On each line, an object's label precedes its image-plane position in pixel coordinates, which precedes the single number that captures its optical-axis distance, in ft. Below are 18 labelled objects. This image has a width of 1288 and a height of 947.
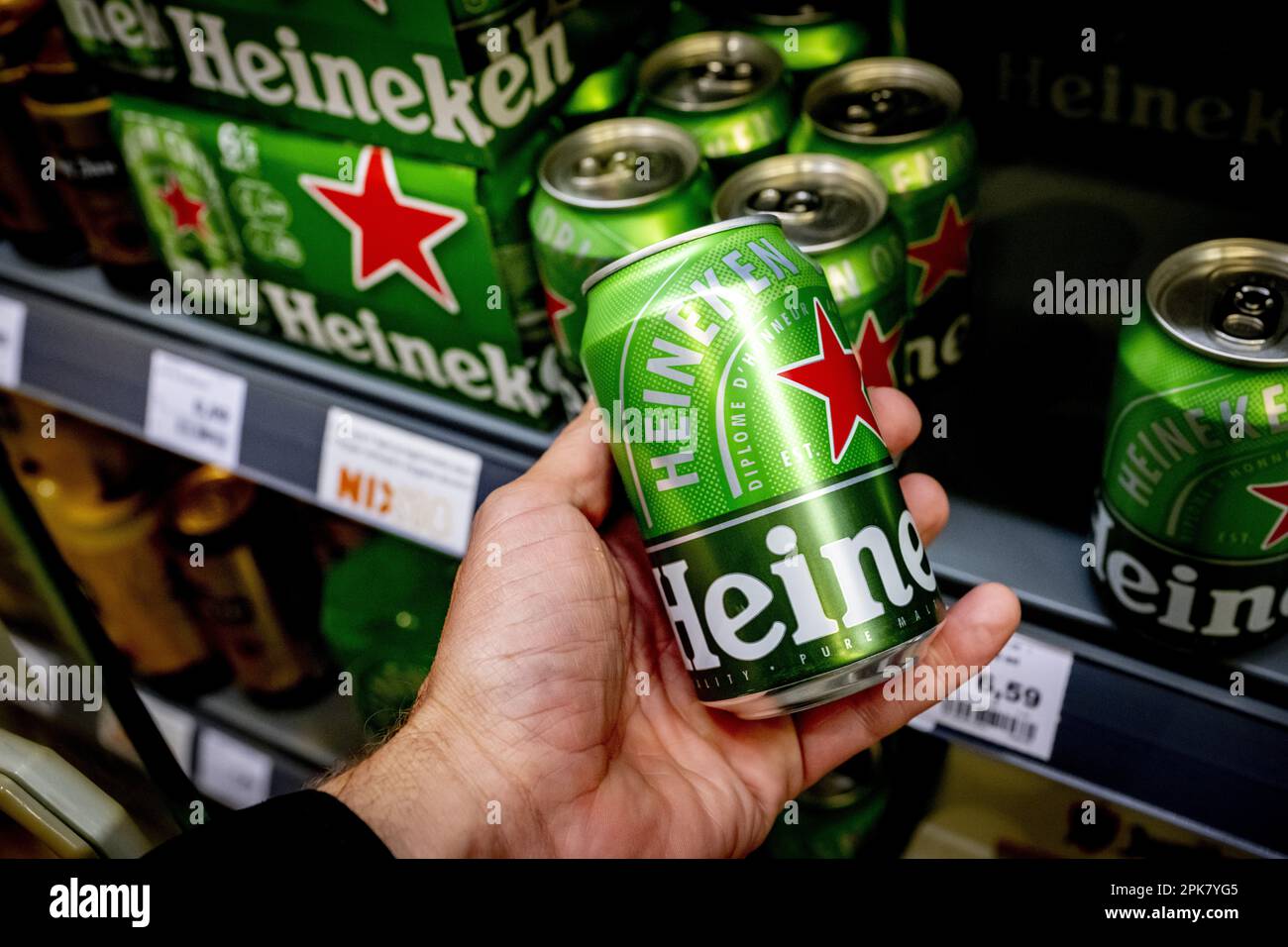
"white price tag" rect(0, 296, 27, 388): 1.56
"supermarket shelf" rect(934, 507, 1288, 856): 0.94
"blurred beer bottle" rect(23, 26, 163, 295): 1.41
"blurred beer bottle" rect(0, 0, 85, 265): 1.40
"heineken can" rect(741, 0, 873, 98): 1.26
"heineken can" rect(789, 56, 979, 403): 1.08
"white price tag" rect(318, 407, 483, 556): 1.27
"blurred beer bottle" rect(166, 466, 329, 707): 1.62
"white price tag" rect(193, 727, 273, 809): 1.83
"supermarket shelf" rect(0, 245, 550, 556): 1.34
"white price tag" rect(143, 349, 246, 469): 1.42
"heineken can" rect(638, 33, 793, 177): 1.16
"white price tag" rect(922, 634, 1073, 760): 1.03
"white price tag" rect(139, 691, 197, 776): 1.88
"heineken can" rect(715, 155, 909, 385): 1.00
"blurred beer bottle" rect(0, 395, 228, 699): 1.68
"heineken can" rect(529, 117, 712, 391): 1.04
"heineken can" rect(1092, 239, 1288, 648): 0.81
